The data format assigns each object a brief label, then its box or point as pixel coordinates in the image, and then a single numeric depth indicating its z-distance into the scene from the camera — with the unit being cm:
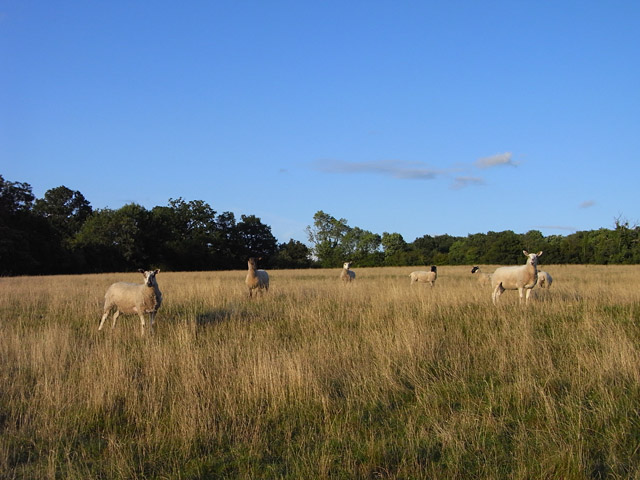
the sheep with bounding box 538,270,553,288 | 2125
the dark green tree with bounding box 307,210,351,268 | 10062
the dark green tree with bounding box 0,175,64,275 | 4491
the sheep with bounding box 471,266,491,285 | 2374
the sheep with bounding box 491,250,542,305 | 1554
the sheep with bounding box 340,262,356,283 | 2675
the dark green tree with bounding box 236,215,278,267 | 8419
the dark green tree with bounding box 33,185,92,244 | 7748
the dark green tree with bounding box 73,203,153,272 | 5953
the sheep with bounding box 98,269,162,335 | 1113
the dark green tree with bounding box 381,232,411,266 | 9950
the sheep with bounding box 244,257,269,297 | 1745
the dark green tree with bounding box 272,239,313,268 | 7731
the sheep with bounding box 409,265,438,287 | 2628
